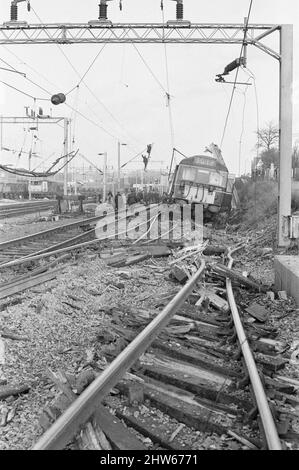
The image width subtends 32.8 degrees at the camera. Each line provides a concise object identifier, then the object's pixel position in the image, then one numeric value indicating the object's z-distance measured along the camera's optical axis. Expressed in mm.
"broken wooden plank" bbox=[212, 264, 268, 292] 9094
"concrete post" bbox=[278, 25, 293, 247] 13430
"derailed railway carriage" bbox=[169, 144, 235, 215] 23078
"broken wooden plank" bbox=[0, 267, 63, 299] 7828
